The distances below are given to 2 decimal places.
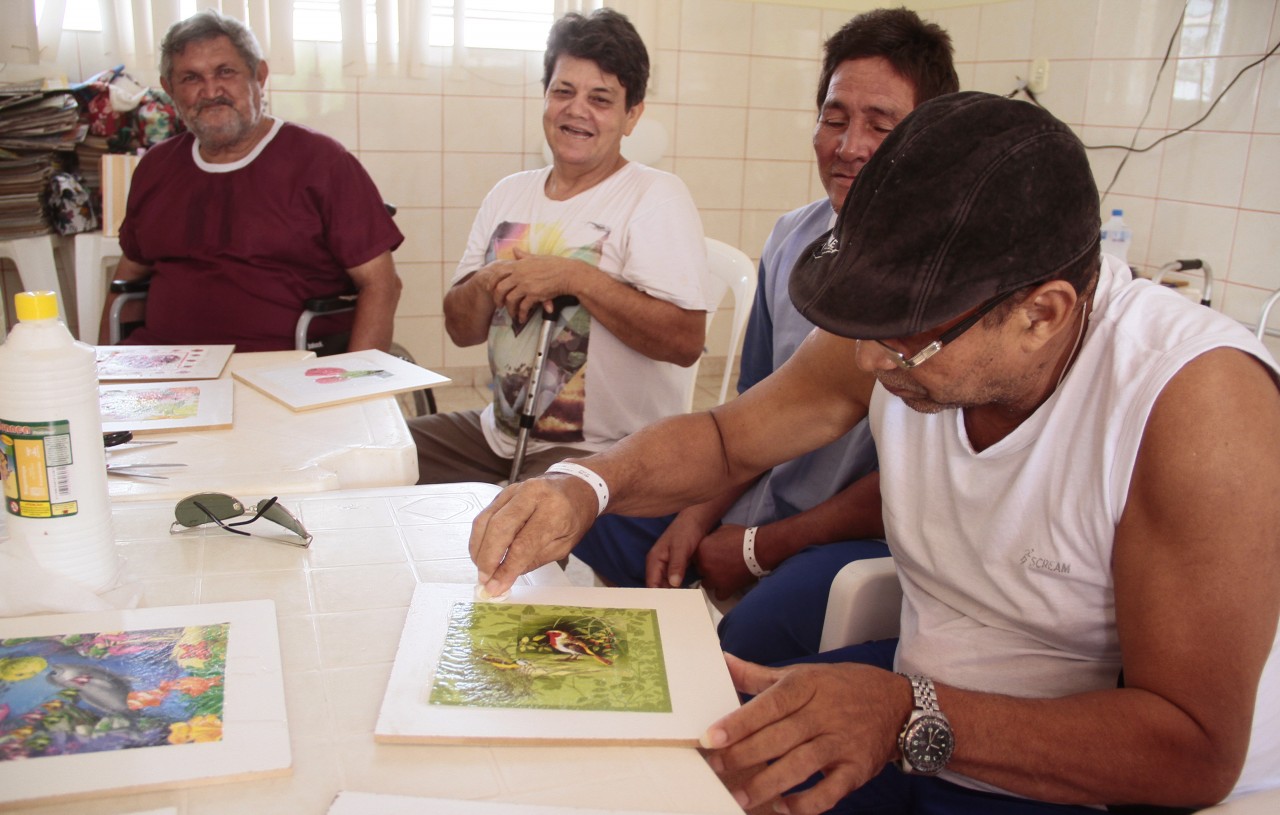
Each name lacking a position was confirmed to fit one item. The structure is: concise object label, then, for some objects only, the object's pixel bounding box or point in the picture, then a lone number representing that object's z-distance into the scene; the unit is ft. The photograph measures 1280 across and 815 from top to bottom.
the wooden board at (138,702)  2.41
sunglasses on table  3.75
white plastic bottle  3.06
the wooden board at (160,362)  5.79
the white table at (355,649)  2.45
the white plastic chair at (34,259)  10.87
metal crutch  7.01
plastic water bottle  11.25
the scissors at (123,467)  4.30
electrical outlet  12.46
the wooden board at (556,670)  2.67
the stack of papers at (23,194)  10.52
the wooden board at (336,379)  5.34
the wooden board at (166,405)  4.86
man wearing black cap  3.02
